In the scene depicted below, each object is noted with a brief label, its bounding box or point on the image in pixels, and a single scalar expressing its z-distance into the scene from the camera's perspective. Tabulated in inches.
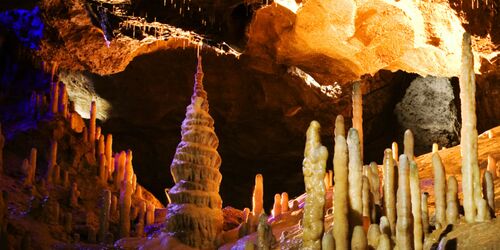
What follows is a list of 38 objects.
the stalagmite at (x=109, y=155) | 811.4
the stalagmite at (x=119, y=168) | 797.9
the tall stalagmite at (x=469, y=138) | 351.3
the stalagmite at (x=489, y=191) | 356.2
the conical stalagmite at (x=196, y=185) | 594.5
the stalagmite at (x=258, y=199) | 617.3
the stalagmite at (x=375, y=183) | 361.1
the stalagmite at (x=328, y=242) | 291.0
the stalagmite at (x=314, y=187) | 307.4
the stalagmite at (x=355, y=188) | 306.3
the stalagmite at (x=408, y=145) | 380.5
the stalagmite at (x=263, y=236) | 376.8
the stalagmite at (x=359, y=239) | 289.3
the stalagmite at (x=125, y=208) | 662.5
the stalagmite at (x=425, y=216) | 353.5
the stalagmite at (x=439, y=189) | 354.9
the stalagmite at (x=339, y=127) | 336.4
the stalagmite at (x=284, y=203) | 630.5
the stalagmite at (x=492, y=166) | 473.7
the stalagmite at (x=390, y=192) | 336.2
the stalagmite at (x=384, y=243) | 291.5
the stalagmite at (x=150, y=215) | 748.0
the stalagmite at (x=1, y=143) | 653.9
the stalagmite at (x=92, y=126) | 813.9
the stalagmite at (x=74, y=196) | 714.2
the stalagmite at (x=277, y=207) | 622.0
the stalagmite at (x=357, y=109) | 575.8
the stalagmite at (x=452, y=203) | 355.9
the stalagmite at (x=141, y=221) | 685.5
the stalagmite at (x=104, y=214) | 648.4
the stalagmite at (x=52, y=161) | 726.2
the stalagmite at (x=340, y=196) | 295.6
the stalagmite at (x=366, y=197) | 323.9
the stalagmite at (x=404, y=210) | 313.0
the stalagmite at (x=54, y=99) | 802.2
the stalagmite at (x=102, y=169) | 788.6
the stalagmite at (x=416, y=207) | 331.9
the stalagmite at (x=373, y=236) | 303.6
